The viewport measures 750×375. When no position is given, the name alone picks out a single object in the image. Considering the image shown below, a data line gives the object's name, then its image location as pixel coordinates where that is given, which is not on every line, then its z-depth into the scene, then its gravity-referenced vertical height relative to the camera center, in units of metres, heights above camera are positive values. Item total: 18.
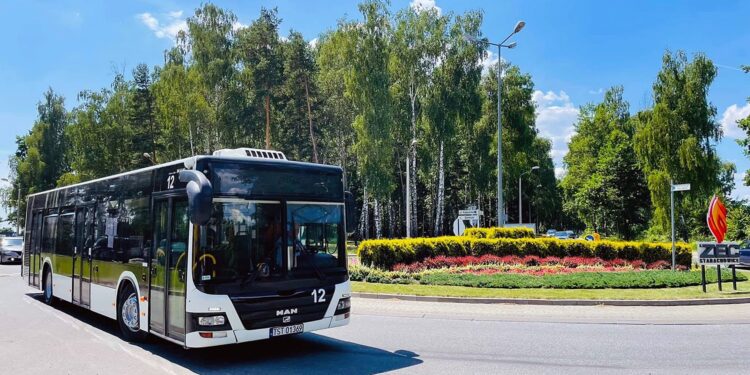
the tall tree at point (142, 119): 51.47 +10.35
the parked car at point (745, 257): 25.07 -1.88
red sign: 15.09 -0.07
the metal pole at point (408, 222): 39.51 -0.02
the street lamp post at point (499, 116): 26.12 +5.24
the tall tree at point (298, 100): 44.81 +10.65
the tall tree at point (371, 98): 39.38 +9.19
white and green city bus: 6.73 -0.36
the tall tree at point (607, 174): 46.75 +4.46
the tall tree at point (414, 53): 41.81 +13.32
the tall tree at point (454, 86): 41.53 +10.57
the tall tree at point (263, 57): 44.41 +14.19
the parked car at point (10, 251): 31.31 -1.42
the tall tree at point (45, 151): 68.75 +9.86
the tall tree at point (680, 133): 40.25 +6.54
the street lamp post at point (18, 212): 69.31 +1.94
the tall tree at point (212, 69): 44.28 +12.90
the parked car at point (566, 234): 54.07 -1.50
